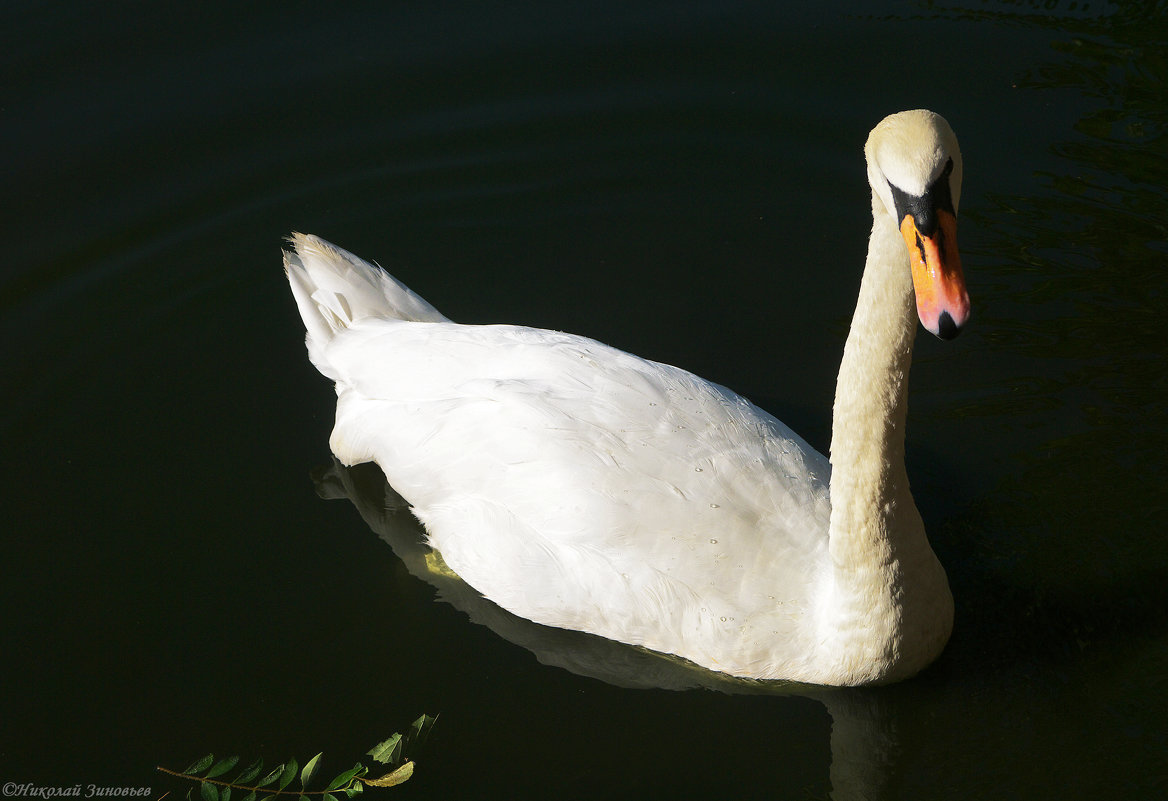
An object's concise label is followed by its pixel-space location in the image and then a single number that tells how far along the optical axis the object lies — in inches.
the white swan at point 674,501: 342.6
